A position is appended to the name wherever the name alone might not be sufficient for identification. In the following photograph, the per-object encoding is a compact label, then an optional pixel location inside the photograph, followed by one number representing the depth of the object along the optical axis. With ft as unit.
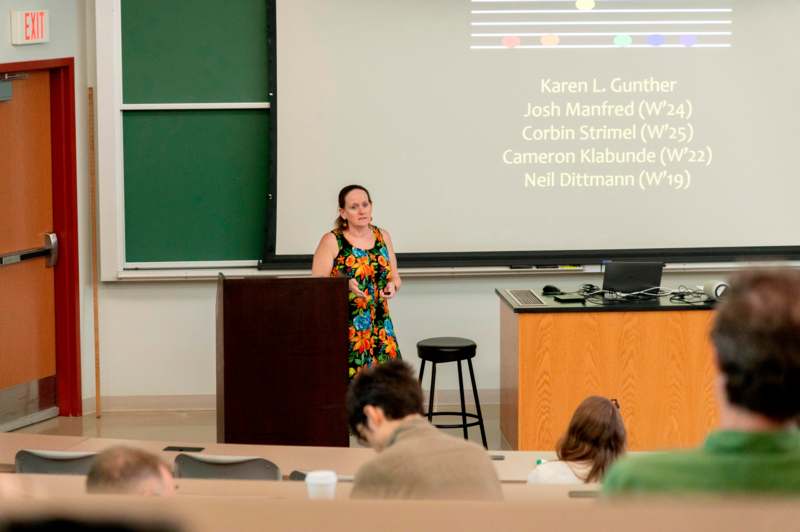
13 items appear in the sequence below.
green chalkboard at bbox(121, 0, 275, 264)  35.97
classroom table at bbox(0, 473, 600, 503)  13.10
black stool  31.47
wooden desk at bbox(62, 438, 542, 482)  19.56
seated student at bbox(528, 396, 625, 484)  18.12
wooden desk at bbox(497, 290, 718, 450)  29.02
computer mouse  31.53
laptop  29.77
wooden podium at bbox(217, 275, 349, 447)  25.41
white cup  13.78
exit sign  33.52
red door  34.79
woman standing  29.27
